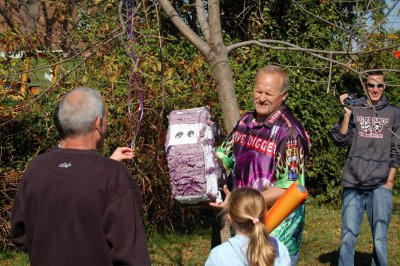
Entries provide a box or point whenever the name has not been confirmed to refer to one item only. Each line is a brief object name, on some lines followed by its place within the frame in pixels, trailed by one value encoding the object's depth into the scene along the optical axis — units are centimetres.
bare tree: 417
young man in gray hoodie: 506
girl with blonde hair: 278
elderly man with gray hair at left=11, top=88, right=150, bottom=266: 246
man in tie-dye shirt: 337
